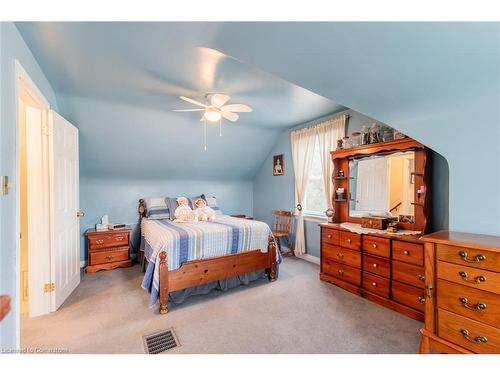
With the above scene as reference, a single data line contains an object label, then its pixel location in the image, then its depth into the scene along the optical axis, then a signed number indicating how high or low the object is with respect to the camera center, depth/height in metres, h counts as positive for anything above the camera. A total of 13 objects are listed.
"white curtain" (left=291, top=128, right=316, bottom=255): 3.94 +0.38
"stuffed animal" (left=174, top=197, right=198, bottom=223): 3.59 -0.45
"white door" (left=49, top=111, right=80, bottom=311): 2.28 -0.25
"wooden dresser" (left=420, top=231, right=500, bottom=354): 1.30 -0.67
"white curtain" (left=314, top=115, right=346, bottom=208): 3.37 +0.68
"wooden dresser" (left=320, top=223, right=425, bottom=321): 2.12 -0.88
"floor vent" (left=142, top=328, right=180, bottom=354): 1.74 -1.26
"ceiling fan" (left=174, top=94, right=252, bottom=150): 2.42 +0.89
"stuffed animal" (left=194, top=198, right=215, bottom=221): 3.64 -0.43
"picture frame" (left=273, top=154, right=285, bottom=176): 4.58 +0.42
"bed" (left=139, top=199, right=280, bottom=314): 2.37 -0.83
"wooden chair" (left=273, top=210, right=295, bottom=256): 4.16 -0.78
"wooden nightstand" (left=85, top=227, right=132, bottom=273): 3.41 -0.99
